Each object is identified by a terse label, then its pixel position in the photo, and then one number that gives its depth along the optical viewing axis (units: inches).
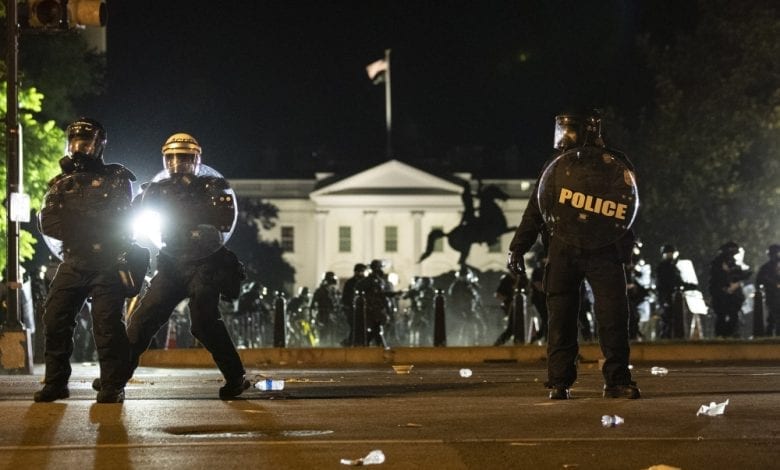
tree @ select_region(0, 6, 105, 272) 1080.2
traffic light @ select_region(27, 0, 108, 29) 539.2
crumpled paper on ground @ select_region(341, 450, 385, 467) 230.8
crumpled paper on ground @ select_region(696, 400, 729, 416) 297.9
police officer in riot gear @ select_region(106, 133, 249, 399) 351.6
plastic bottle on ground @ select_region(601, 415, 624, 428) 279.4
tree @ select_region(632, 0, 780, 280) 1360.7
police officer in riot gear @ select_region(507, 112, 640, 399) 343.6
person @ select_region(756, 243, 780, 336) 856.3
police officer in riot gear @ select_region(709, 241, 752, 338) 873.5
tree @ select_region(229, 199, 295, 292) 3238.2
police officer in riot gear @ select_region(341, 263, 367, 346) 931.3
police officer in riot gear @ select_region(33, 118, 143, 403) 350.0
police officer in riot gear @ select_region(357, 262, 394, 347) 873.5
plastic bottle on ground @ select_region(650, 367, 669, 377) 487.2
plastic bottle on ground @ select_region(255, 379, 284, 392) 399.5
